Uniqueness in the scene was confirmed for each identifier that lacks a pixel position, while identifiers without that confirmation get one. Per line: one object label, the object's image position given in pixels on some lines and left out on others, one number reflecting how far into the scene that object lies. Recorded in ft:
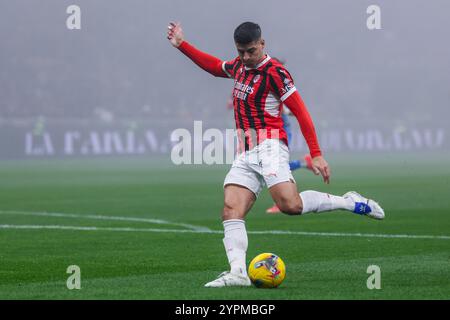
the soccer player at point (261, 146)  52.26
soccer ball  49.70
